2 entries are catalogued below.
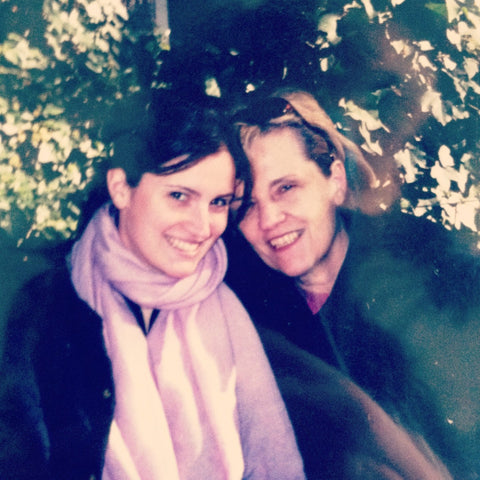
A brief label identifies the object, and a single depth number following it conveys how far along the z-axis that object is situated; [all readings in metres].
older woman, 1.86
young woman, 1.75
